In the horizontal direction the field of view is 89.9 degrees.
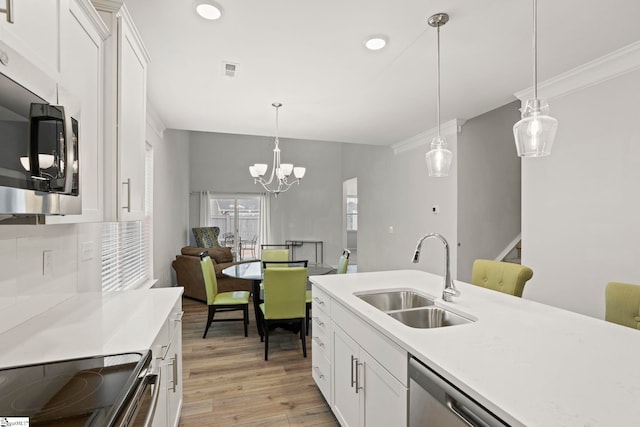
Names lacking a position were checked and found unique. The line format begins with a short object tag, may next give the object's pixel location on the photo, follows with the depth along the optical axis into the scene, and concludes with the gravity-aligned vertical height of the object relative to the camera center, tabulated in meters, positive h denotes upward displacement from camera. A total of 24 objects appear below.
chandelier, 4.14 +0.59
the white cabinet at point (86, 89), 1.24 +0.53
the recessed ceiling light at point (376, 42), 2.15 +1.19
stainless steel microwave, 0.81 +0.17
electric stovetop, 0.79 -0.50
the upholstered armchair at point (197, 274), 5.05 -0.96
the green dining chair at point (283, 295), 3.04 -0.77
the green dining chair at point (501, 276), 2.09 -0.42
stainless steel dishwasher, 0.93 -0.62
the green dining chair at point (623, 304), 1.54 -0.43
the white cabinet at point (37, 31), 0.92 +0.59
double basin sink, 1.74 -0.55
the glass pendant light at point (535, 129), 1.42 +0.39
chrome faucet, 1.80 -0.38
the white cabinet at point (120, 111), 1.57 +0.53
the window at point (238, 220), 7.61 -0.13
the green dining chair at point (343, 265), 3.82 -0.59
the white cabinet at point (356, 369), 1.36 -0.81
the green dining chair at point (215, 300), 3.56 -0.96
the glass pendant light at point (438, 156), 2.04 +0.38
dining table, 3.57 -0.69
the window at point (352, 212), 10.32 +0.11
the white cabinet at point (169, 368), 1.46 -0.84
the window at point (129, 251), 2.61 -0.35
